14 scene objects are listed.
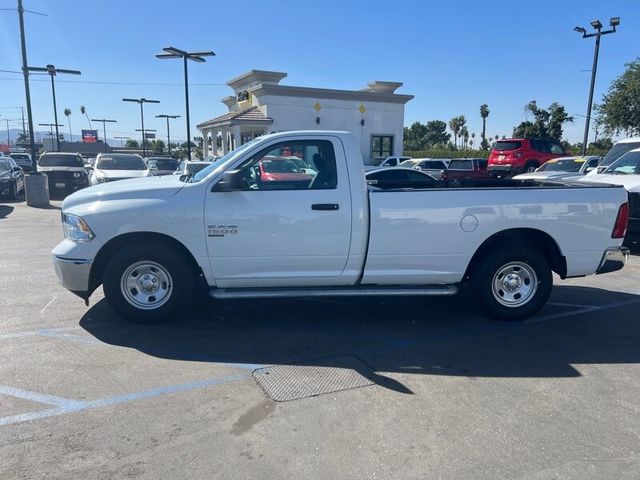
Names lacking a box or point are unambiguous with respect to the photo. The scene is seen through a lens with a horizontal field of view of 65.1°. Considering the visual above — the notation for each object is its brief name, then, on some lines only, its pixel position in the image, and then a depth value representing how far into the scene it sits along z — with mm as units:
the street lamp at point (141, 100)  34984
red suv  23500
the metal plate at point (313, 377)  3919
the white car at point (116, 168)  16016
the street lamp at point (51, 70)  16594
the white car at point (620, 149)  11766
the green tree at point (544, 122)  53688
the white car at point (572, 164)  17091
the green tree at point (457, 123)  105625
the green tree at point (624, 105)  30281
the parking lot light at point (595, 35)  20234
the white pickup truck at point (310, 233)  5020
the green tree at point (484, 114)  94312
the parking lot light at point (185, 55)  21288
